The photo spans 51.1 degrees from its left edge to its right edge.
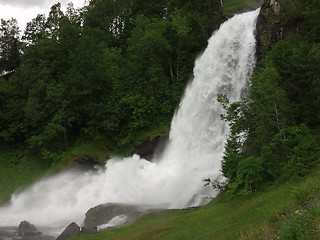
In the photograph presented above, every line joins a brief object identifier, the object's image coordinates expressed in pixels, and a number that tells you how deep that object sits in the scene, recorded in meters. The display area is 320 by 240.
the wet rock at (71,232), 20.36
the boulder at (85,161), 33.84
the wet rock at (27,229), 22.94
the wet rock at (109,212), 22.41
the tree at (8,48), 51.09
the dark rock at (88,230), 20.62
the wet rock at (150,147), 32.12
